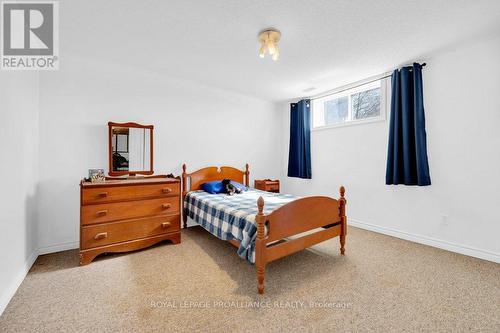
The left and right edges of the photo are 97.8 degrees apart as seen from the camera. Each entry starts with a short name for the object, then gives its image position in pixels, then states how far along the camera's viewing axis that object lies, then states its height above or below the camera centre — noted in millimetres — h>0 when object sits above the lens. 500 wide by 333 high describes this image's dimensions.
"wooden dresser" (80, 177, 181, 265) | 2416 -597
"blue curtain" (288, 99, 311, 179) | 4594 +569
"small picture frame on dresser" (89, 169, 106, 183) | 2666 -132
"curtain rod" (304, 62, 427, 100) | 3434 +1445
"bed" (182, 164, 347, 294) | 1981 -599
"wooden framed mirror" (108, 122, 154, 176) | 3098 +248
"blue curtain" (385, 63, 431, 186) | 2984 +484
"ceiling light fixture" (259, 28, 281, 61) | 2316 +1393
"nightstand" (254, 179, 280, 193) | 4602 -406
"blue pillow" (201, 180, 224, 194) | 3600 -356
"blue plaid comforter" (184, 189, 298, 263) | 2117 -563
